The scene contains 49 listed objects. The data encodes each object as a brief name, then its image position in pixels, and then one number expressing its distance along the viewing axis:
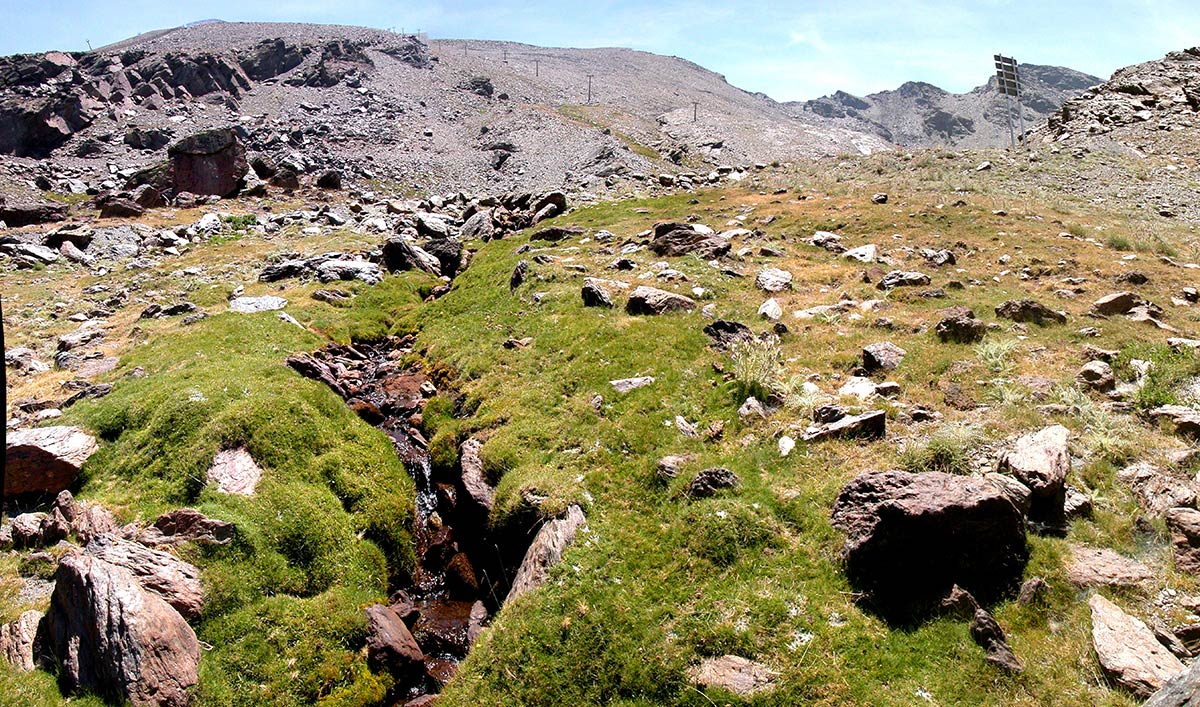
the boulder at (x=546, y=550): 13.22
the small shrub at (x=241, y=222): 50.00
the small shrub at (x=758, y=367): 17.33
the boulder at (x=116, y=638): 10.64
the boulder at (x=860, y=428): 14.70
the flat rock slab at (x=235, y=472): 15.71
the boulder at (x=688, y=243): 30.77
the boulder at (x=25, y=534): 14.06
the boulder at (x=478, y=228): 48.38
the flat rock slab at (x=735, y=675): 10.20
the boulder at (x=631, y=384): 18.91
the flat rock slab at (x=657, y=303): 23.95
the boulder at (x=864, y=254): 28.95
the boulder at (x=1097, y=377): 15.26
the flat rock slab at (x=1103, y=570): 10.11
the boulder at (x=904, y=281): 24.42
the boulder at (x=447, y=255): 41.54
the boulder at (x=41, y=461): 15.80
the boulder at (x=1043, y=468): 11.71
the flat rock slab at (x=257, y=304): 30.03
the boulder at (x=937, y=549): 10.86
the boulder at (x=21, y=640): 11.06
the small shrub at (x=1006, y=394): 15.16
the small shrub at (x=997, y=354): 16.91
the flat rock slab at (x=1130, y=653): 8.45
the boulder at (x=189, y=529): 13.77
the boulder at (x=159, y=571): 12.33
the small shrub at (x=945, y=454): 12.97
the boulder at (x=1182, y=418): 12.91
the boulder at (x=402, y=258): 39.78
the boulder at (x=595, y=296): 25.44
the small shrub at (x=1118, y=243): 27.17
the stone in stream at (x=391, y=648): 13.16
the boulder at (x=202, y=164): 59.31
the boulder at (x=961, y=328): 18.89
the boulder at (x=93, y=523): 14.14
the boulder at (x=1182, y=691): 5.45
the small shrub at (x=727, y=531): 12.55
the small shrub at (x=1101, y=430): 12.71
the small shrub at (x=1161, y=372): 14.20
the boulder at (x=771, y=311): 22.88
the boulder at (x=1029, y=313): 19.66
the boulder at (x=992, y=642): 9.45
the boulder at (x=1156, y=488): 11.22
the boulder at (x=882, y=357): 17.95
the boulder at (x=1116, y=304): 19.84
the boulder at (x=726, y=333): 20.84
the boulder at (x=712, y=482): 14.02
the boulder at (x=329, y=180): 67.75
